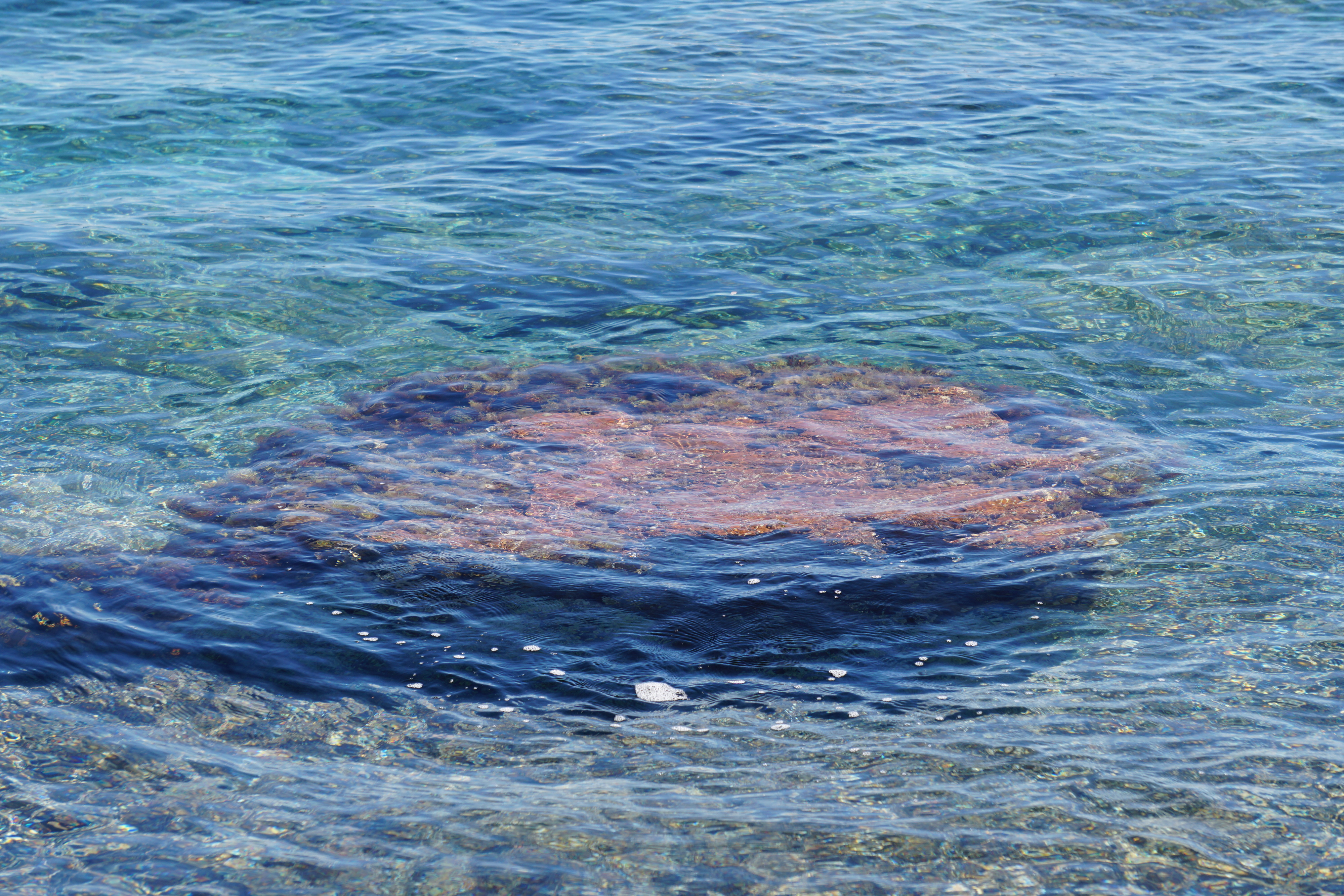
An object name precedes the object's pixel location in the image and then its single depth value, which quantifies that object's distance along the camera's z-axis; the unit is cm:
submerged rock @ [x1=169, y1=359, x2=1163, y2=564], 1553
